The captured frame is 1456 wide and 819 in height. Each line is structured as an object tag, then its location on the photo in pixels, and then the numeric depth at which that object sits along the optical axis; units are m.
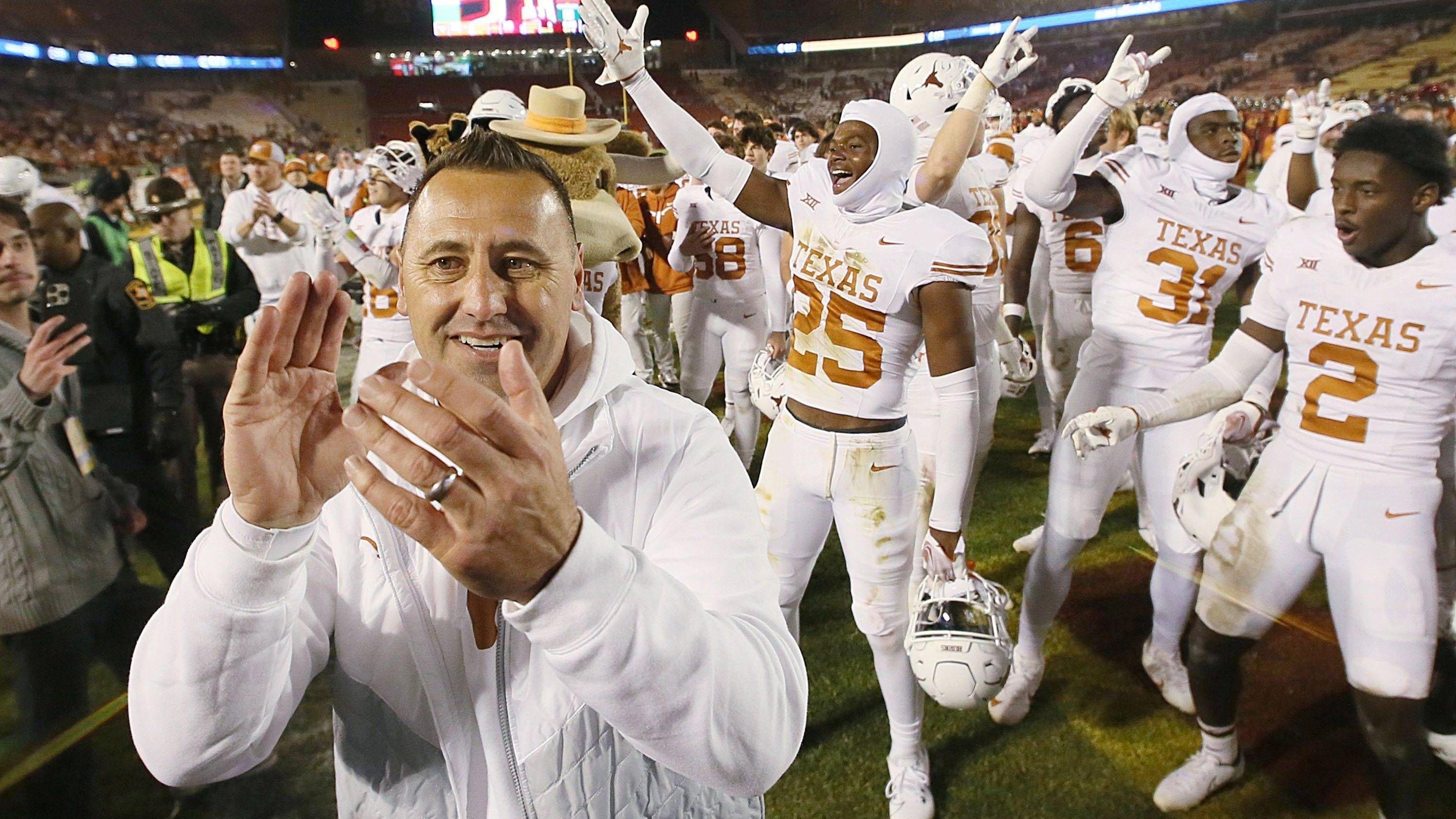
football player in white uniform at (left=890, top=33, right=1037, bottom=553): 1.84
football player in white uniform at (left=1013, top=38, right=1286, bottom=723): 1.88
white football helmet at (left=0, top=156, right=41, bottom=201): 2.44
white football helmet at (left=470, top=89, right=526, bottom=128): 2.04
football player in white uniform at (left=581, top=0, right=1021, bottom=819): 1.78
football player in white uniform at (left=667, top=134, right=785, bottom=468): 3.72
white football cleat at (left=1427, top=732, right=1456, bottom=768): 1.75
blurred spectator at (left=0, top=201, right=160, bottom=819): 1.85
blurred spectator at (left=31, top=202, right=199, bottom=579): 2.39
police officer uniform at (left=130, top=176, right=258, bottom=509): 3.09
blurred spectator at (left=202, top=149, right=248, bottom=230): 4.97
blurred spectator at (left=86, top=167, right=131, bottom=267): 3.31
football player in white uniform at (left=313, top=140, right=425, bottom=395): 2.80
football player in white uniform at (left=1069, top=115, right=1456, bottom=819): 1.51
